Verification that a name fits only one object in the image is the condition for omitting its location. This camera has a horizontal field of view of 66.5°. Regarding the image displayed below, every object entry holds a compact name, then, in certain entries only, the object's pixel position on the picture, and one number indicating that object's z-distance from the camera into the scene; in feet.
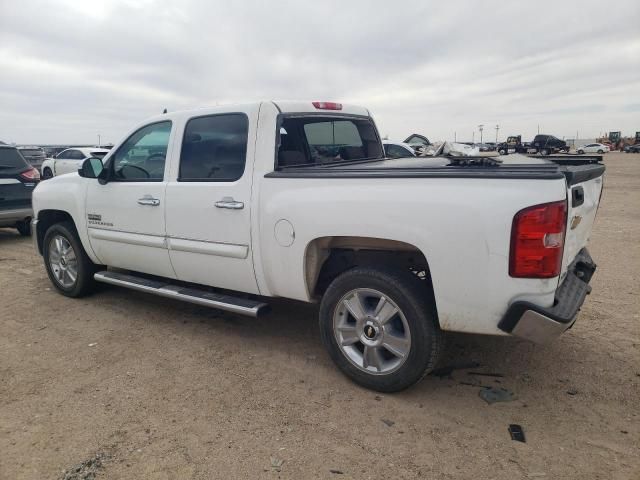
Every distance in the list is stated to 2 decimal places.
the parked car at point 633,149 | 176.86
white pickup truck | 8.66
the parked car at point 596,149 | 183.46
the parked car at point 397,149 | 40.81
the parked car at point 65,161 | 56.34
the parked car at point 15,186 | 27.20
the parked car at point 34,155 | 66.77
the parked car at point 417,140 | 60.34
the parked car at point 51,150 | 94.40
